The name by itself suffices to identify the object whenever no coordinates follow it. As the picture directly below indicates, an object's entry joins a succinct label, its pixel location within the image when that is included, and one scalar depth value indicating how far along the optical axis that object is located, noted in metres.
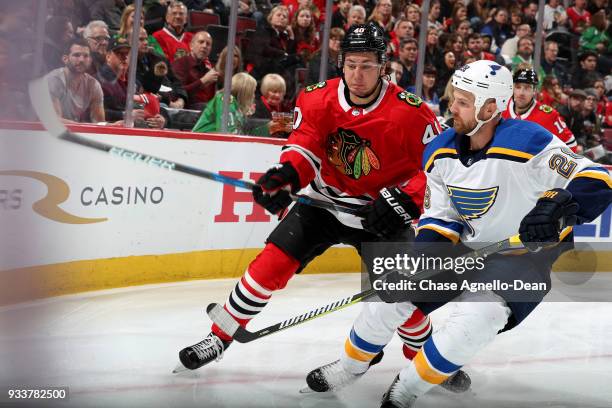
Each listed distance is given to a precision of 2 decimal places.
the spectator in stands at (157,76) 9.41
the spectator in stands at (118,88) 8.99
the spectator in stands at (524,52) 12.87
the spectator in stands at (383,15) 11.97
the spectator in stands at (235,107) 10.25
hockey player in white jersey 5.28
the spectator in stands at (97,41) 8.34
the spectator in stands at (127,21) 9.18
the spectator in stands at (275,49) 10.42
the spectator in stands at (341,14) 11.07
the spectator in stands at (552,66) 12.95
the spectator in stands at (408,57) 11.69
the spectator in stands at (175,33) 9.62
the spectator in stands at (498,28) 13.23
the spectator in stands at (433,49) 11.81
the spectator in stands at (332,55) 10.97
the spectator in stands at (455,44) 12.12
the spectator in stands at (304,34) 10.73
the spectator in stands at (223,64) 10.20
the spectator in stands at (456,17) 12.31
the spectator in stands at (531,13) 12.82
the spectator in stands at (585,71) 13.37
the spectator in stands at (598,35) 14.16
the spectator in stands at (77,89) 7.39
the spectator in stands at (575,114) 12.93
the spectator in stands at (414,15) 11.82
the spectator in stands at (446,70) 11.88
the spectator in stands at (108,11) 8.47
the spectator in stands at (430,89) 11.84
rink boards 8.64
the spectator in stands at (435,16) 11.87
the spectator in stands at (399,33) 11.77
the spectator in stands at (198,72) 9.80
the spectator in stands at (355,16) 11.24
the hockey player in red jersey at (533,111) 11.03
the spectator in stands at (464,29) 12.49
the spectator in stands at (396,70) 11.47
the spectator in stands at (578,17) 13.88
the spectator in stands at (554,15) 12.84
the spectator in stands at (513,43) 12.92
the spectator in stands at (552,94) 12.84
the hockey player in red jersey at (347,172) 6.38
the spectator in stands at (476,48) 12.87
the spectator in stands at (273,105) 10.50
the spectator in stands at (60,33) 6.21
